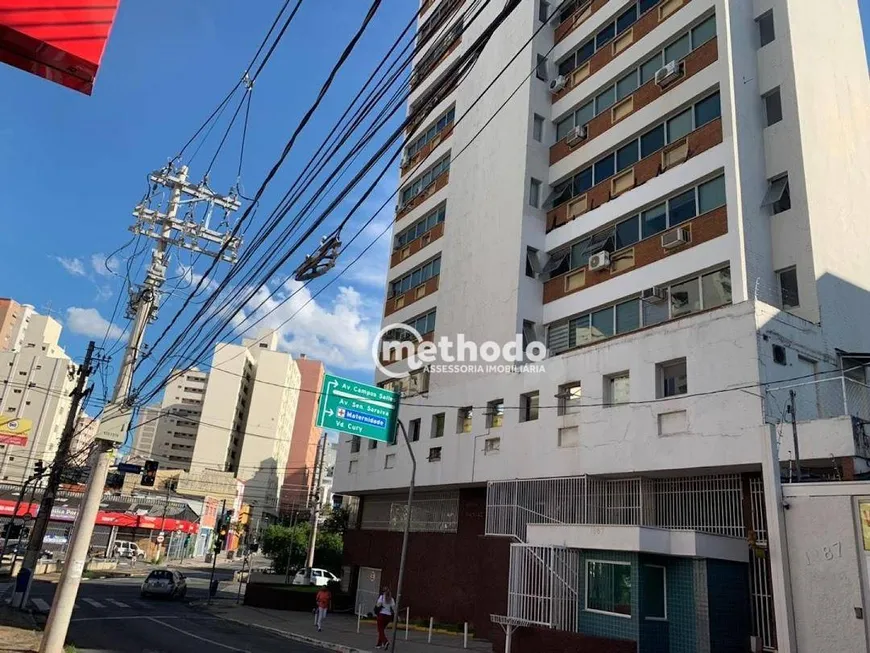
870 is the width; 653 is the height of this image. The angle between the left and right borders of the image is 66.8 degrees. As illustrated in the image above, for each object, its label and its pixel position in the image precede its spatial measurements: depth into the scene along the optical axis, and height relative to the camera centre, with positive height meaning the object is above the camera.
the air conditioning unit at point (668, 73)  21.56 +15.72
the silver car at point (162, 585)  30.00 -2.16
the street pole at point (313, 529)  35.44 +1.03
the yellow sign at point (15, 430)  73.94 +9.74
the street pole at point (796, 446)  13.77 +2.94
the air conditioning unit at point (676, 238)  19.86 +9.86
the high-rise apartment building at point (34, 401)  80.00 +15.35
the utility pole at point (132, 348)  12.38 +4.41
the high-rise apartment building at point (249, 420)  94.75 +17.25
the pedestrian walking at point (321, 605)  21.12 -1.67
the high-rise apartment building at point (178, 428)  106.31 +16.68
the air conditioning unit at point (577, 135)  25.06 +15.78
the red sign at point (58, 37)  3.21 +2.28
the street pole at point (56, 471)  24.62 +1.94
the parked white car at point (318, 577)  38.71 -1.61
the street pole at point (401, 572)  15.84 -0.36
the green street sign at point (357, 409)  18.03 +3.82
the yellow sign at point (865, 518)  11.62 +1.37
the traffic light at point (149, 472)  23.28 +2.07
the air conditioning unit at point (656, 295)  20.14 +8.22
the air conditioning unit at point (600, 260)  22.07 +9.98
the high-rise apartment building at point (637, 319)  15.39 +7.71
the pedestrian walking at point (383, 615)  18.17 -1.55
